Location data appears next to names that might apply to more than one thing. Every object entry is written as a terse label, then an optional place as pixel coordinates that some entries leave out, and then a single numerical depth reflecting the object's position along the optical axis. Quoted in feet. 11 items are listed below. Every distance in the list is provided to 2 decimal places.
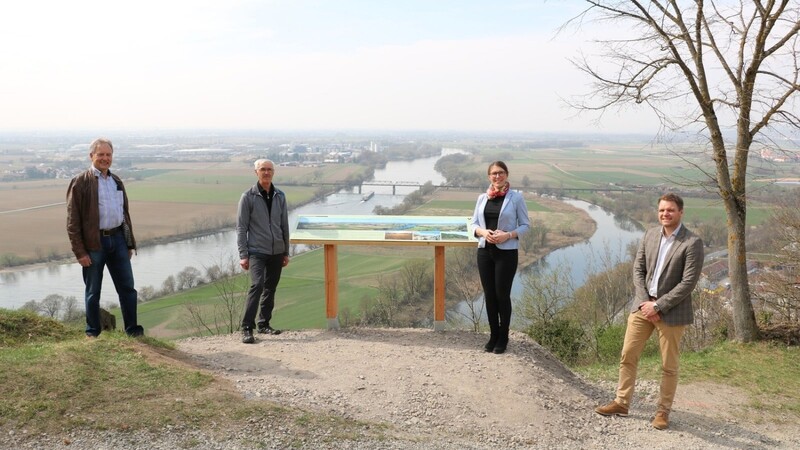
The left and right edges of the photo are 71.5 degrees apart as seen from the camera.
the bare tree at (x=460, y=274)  71.97
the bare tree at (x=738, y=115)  24.20
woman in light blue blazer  19.20
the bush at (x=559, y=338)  36.91
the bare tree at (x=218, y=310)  68.49
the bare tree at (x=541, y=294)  53.42
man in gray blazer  14.90
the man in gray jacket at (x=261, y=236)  21.31
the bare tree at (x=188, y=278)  91.91
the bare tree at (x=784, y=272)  31.49
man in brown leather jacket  18.33
